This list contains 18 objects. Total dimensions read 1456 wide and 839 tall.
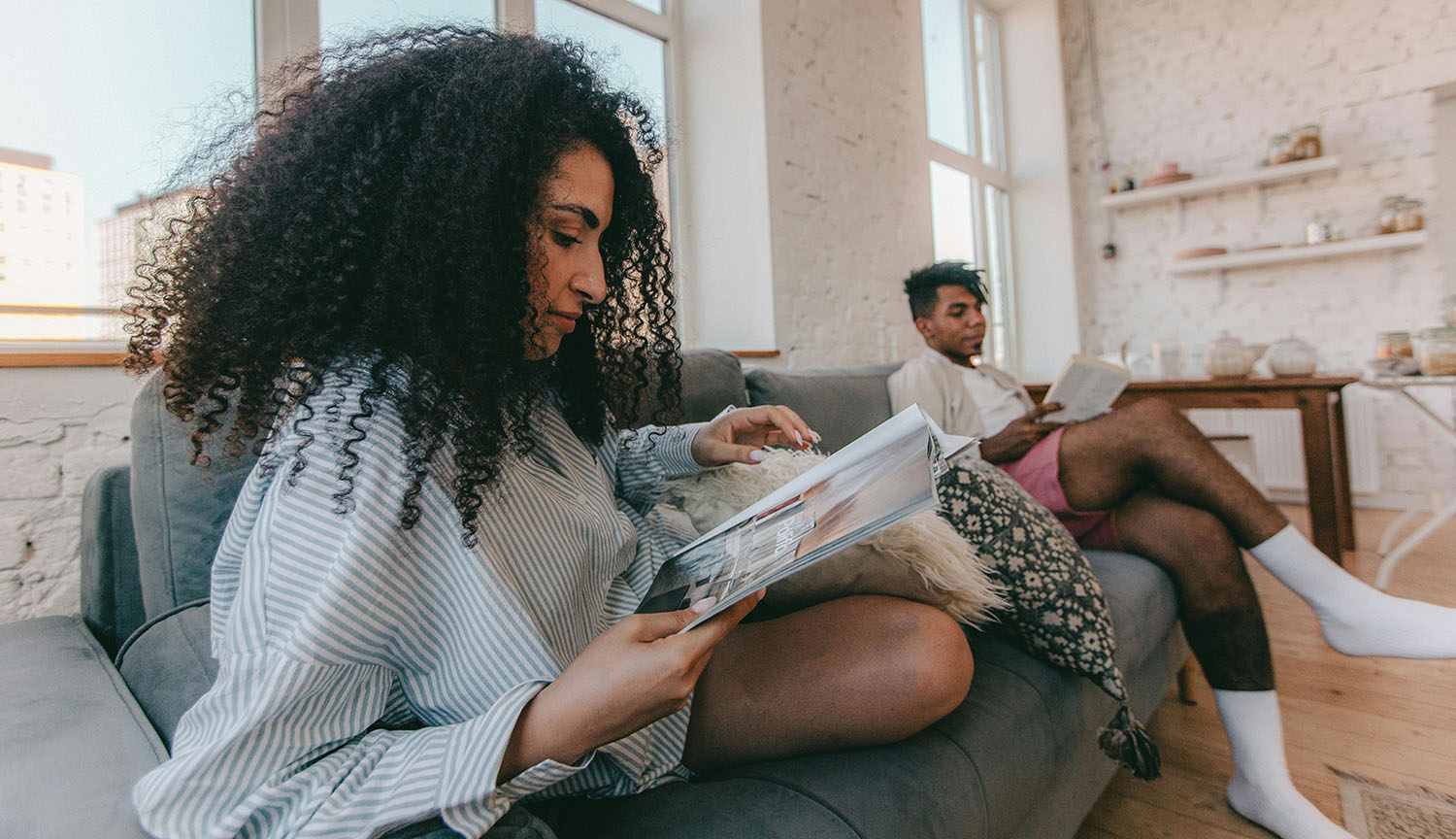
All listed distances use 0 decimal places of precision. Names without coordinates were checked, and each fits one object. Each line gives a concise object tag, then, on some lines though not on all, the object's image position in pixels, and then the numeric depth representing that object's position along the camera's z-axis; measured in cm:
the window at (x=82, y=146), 133
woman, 51
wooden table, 257
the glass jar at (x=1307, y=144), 396
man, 127
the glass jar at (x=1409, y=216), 369
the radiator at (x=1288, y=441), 389
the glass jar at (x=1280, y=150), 403
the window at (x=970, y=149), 430
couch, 65
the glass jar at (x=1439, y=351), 230
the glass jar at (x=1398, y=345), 258
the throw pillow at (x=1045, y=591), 104
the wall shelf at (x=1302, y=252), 372
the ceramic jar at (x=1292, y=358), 277
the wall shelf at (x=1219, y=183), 394
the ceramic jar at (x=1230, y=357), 289
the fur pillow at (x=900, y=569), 91
